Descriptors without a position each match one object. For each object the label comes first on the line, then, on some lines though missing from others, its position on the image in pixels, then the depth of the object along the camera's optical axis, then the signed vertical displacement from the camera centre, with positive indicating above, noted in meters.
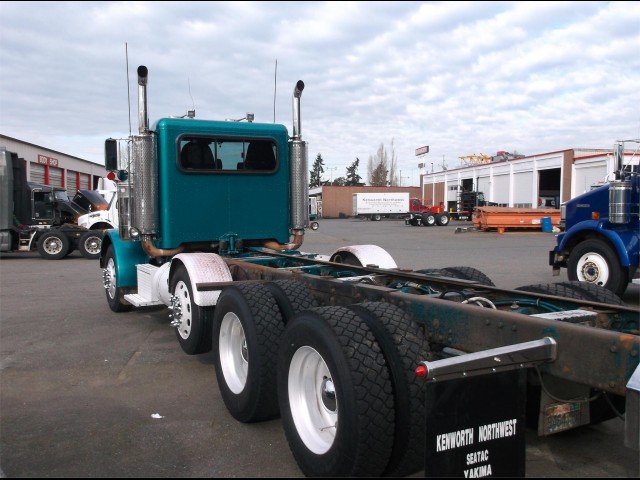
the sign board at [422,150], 87.12 +7.78
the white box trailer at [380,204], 61.34 -0.31
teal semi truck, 2.95 -0.71
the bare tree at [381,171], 102.62 +5.42
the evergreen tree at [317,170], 137.50 +7.52
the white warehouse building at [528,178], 40.06 +1.98
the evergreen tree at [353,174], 131.75 +6.15
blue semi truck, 8.88 -0.53
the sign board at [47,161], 40.56 +2.93
